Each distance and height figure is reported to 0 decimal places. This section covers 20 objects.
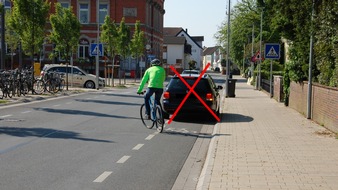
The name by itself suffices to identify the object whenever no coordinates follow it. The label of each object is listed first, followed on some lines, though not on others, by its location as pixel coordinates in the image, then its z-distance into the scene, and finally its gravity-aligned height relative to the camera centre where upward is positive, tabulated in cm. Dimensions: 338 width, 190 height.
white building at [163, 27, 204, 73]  11474 +503
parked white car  3588 -37
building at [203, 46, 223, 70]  17845 +564
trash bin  2982 -97
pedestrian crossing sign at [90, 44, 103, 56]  3444 +152
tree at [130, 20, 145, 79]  5384 +296
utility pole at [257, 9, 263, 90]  3908 -55
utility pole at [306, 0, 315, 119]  1556 -39
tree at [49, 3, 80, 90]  3178 +264
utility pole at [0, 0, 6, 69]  2483 +153
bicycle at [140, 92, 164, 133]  1305 -111
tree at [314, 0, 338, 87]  1276 +84
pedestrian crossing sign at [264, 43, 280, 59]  2456 +108
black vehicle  1579 -75
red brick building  6575 +757
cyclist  1312 -23
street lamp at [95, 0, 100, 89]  3438 +62
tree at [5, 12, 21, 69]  5739 +366
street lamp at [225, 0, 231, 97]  2953 -55
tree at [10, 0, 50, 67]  2622 +268
